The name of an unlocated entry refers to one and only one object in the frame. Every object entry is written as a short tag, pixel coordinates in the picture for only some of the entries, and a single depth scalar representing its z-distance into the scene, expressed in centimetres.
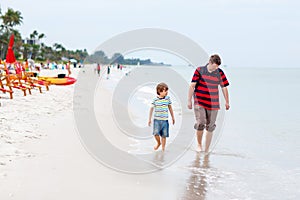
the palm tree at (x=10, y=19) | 7112
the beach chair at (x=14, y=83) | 1115
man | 606
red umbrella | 1387
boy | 615
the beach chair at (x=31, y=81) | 1392
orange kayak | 2009
